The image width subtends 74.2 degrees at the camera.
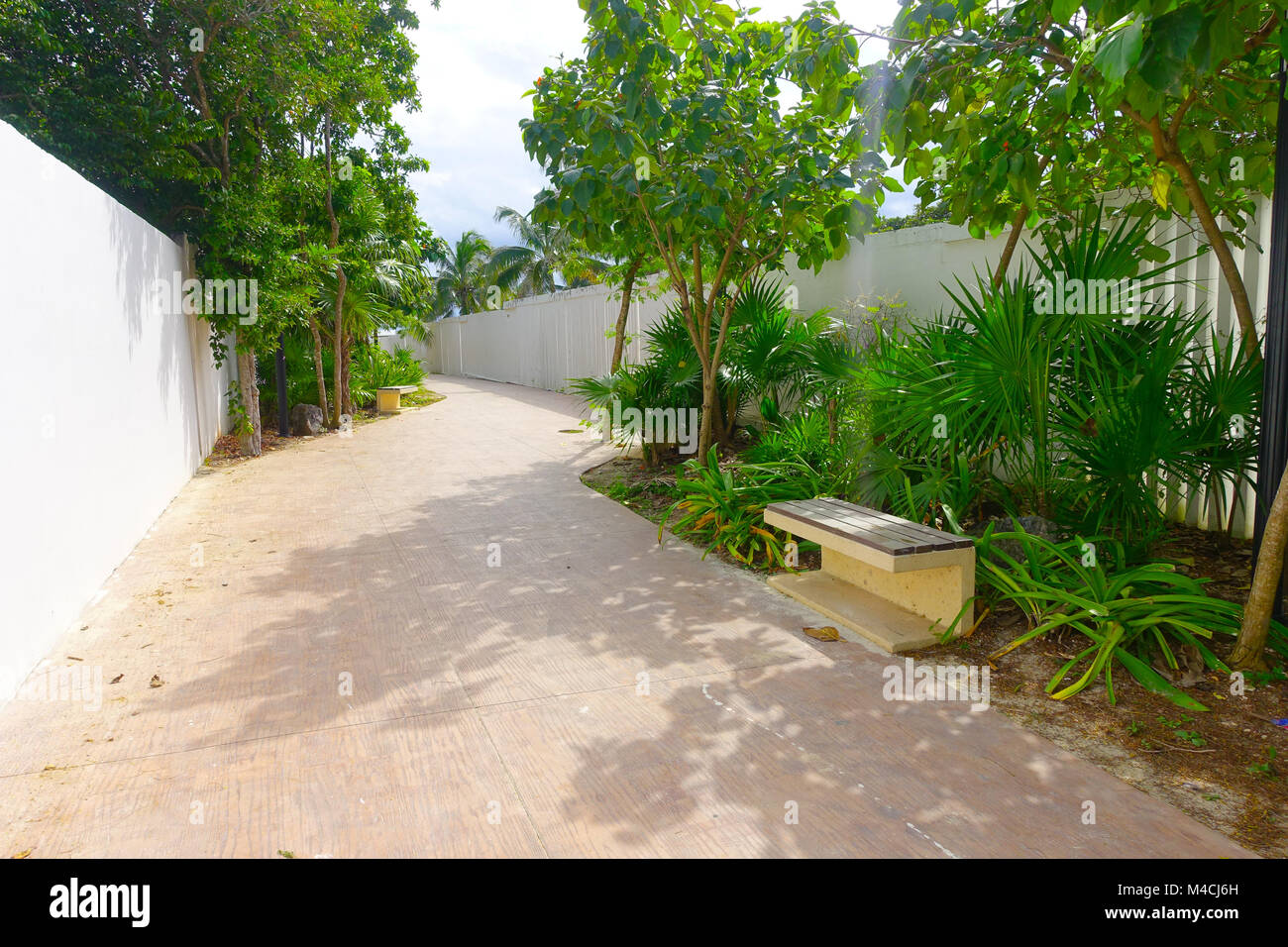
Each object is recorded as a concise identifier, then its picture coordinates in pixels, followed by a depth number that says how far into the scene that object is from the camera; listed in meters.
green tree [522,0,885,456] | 5.19
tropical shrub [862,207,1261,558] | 3.94
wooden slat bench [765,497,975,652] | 3.75
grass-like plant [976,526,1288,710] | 3.34
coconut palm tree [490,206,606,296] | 35.28
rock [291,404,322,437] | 12.15
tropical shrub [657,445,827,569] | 5.36
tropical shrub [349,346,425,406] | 15.68
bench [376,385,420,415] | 15.33
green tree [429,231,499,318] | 37.50
